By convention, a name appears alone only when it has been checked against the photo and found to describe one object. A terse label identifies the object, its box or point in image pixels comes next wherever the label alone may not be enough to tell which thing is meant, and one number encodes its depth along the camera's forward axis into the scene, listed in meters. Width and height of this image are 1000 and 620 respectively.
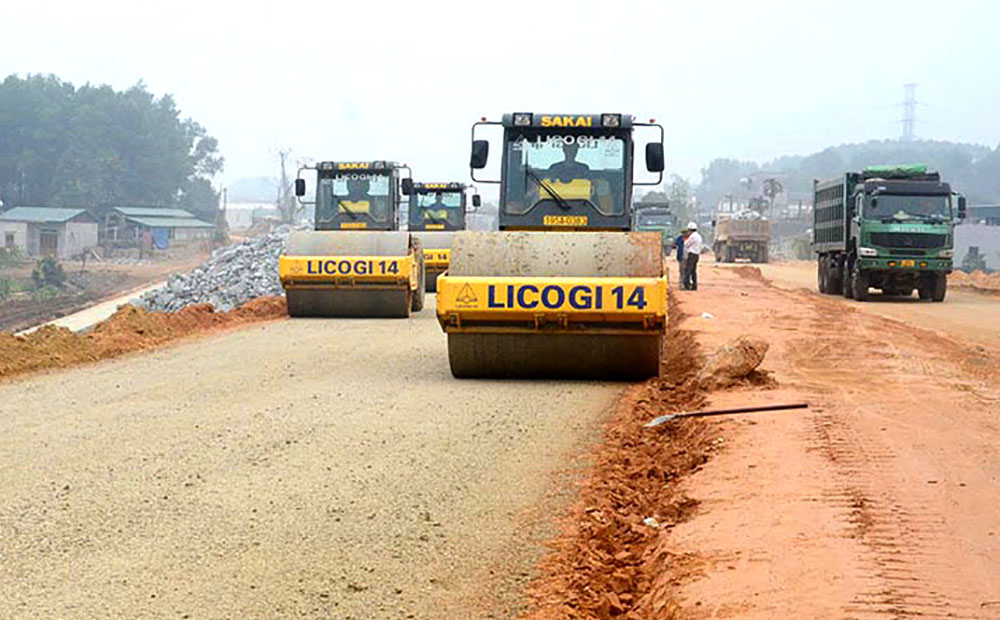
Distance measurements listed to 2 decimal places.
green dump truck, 27.77
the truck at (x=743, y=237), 58.38
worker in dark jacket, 31.01
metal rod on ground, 9.49
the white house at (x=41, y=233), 75.69
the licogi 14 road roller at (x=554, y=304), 11.86
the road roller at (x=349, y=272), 20.66
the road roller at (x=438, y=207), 31.50
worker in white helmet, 29.17
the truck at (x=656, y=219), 53.53
